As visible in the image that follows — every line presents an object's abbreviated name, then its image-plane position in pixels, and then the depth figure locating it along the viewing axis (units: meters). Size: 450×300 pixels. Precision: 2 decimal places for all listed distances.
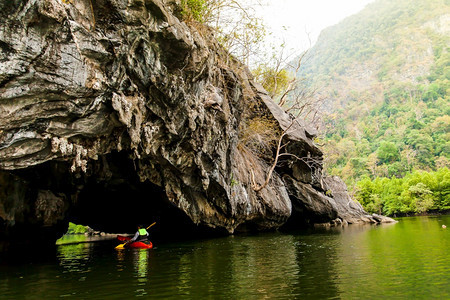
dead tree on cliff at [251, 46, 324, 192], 27.42
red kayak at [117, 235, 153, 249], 16.25
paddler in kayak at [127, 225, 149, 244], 16.41
